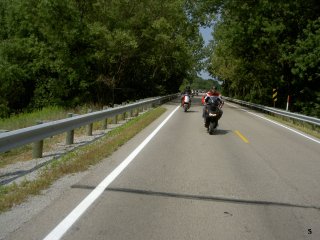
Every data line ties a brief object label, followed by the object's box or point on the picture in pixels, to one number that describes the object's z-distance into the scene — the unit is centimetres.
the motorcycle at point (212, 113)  1616
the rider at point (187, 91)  2895
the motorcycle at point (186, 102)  2892
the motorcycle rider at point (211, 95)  1700
